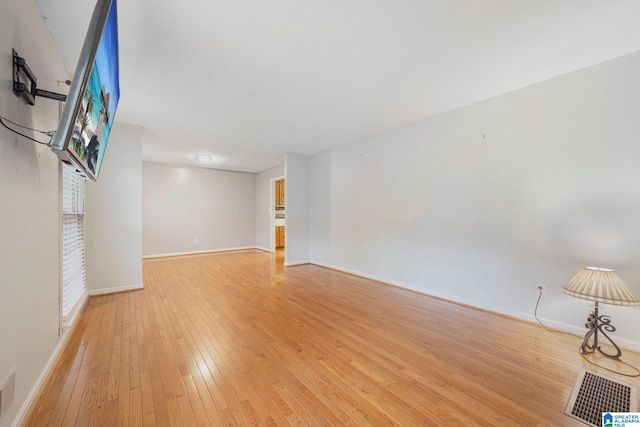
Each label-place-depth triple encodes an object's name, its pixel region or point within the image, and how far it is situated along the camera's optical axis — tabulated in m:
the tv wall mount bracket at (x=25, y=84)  1.31
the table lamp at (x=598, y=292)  1.86
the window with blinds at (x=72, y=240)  2.35
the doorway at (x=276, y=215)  7.25
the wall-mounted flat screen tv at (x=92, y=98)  1.03
